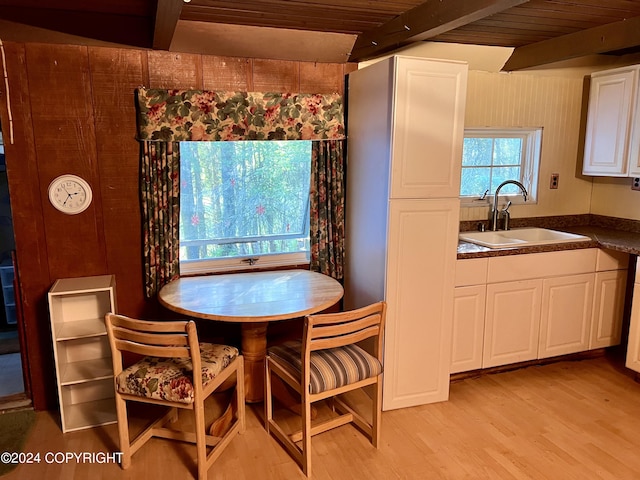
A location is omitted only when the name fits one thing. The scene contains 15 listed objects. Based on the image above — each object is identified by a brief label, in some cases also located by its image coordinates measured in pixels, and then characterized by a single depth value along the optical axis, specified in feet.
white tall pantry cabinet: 8.25
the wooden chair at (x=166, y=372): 6.84
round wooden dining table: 7.63
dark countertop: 9.48
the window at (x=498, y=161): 11.42
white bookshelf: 8.28
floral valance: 8.67
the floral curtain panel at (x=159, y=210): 8.81
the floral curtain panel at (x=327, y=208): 9.78
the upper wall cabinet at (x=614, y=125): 10.50
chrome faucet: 11.03
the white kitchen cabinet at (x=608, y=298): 10.66
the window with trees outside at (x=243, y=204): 9.45
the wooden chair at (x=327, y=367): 7.18
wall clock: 8.55
